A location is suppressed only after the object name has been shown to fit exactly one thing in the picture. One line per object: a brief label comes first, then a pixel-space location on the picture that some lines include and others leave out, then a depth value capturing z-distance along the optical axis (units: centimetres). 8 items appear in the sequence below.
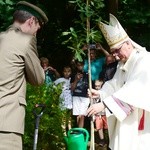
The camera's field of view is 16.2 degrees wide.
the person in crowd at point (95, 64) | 903
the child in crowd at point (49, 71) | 959
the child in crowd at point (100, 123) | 902
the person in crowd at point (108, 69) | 823
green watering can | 689
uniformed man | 405
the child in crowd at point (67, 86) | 908
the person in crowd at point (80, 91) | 911
